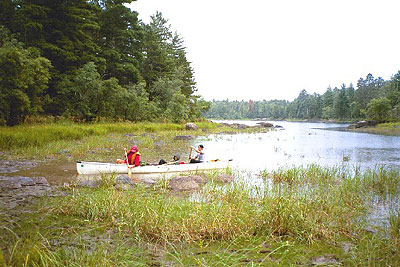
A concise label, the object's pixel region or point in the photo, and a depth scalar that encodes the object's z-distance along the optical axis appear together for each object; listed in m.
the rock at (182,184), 7.78
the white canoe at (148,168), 9.49
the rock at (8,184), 7.21
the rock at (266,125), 57.74
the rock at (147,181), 8.55
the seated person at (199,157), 11.03
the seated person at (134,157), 10.00
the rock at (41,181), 7.85
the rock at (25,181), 7.67
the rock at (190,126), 33.03
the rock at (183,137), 22.99
